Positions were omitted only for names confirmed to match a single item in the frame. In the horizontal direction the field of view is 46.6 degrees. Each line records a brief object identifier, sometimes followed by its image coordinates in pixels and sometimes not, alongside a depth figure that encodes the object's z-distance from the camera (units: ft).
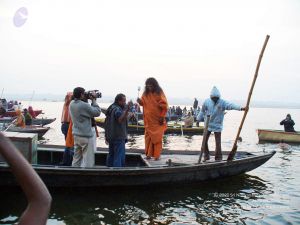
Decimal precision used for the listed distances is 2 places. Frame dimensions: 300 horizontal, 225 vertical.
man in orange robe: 26.00
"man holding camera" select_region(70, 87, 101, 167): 21.71
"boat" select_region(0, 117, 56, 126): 79.20
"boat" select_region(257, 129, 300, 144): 61.77
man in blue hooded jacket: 27.81
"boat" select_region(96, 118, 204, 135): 73.03
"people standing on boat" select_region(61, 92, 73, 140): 27.25
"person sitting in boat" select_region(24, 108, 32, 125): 65.36
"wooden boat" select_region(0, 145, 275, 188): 21.70
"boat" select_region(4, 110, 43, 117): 82.79
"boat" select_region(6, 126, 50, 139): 53.62
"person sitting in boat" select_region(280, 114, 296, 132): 63.93
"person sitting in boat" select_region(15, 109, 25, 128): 56.44
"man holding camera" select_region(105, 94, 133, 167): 23.31
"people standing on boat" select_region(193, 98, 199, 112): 108.27
